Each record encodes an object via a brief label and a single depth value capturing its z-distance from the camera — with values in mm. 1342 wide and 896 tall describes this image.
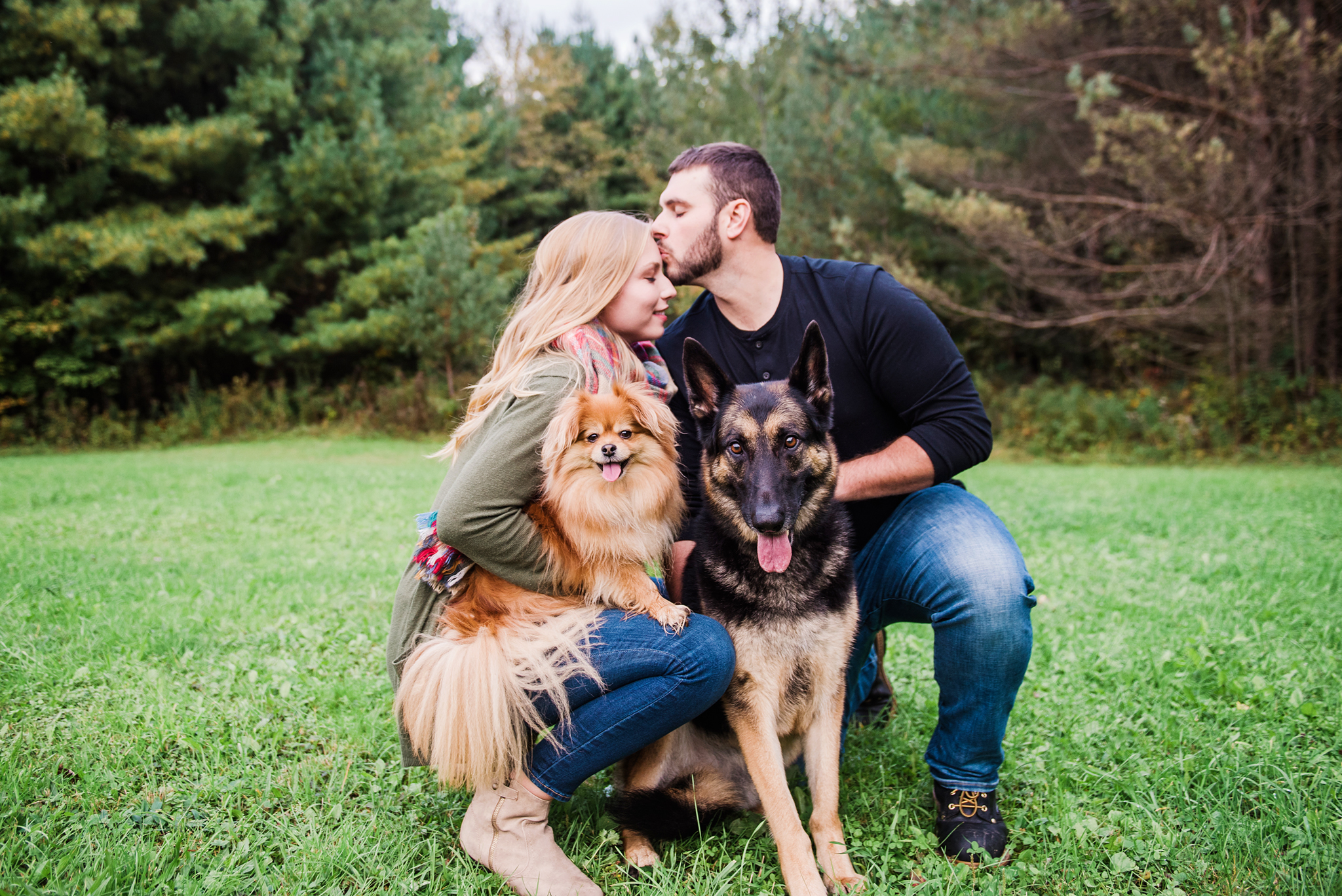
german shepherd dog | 2336
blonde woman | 2242
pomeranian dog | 2197
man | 2430
